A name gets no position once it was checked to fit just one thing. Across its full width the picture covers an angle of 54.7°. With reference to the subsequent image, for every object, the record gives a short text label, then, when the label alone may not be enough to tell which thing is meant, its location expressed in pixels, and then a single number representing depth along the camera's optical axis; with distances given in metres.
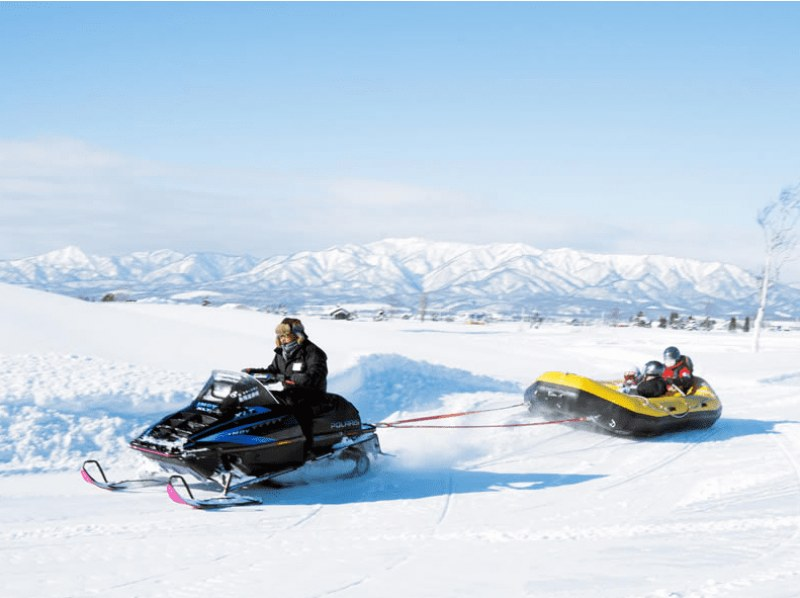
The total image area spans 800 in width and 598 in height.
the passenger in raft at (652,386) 10.90
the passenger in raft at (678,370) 11.61
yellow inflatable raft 10.09
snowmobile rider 7.19
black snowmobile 6.36
